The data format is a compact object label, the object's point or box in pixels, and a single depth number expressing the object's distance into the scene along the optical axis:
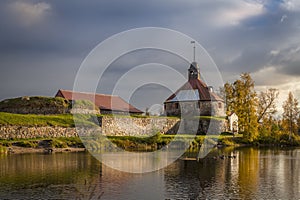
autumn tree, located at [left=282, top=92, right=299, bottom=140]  61.12
